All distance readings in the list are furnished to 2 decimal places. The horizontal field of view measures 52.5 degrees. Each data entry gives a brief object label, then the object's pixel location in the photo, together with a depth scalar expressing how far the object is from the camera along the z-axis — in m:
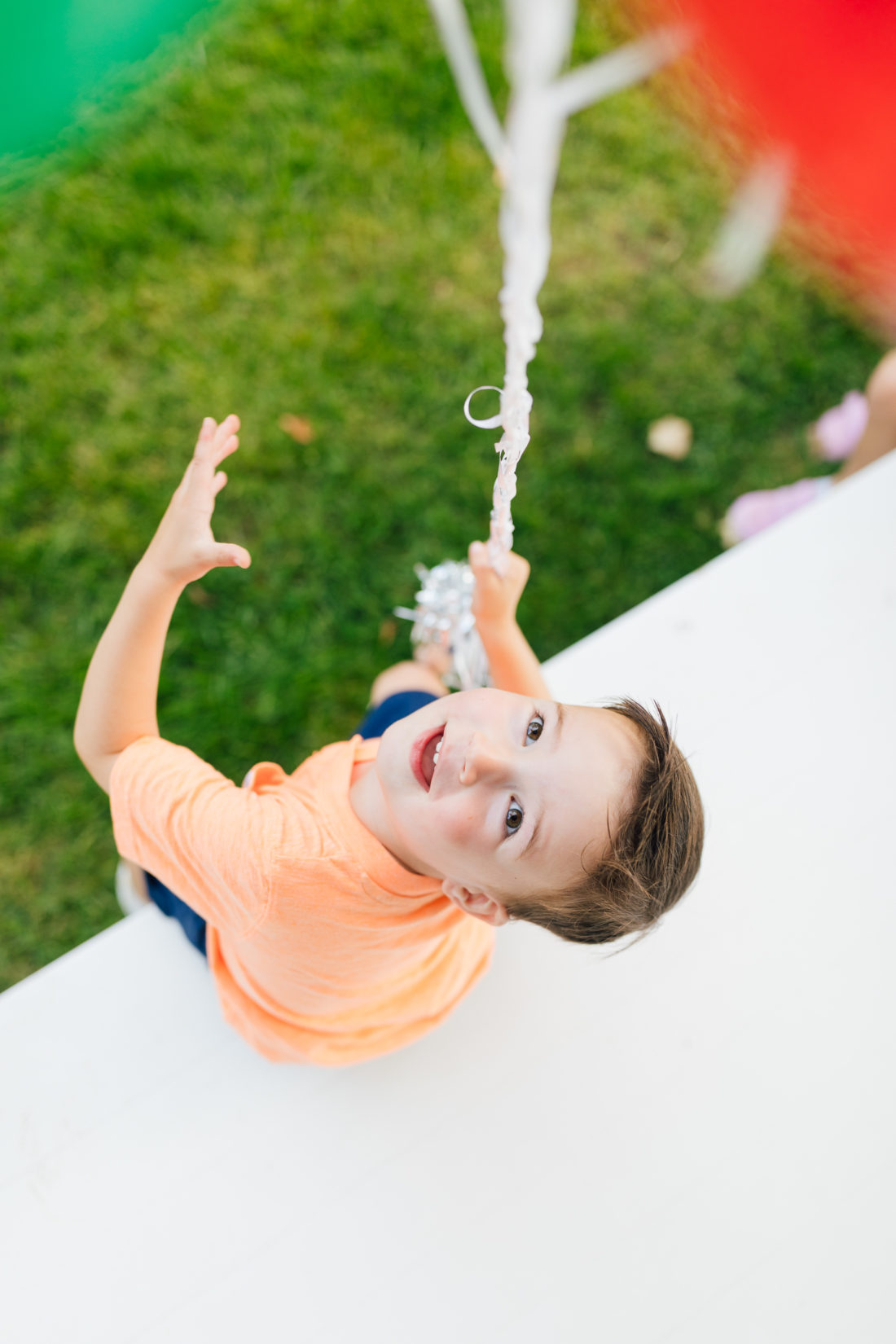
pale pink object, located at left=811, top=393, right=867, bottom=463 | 1.96
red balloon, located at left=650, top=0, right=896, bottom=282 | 0.40
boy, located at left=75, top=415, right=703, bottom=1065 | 0.92
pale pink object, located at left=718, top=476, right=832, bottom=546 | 1.83
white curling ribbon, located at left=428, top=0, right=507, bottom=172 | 0.37
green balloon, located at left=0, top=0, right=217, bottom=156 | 0.32
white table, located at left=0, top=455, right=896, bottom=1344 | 1.18
